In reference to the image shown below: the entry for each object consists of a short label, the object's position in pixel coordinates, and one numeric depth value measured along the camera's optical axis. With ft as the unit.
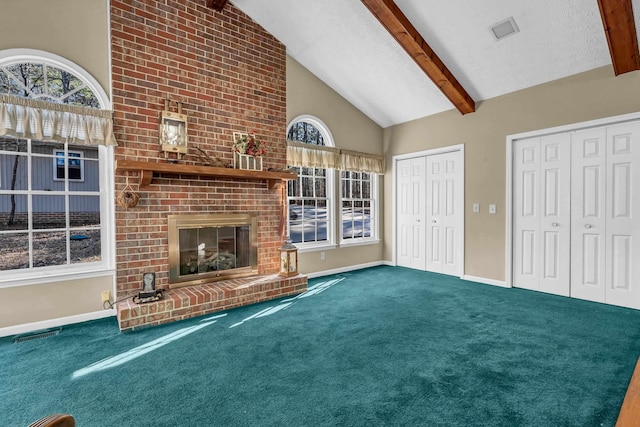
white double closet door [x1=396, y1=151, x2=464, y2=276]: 17.06
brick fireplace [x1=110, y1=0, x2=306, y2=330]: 11.44
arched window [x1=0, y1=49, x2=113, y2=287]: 10.13
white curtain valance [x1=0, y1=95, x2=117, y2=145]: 9.70
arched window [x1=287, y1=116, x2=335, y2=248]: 16.87
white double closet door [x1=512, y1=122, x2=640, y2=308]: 11.94
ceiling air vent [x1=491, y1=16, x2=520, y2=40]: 11.51
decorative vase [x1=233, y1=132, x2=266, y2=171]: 13.55
